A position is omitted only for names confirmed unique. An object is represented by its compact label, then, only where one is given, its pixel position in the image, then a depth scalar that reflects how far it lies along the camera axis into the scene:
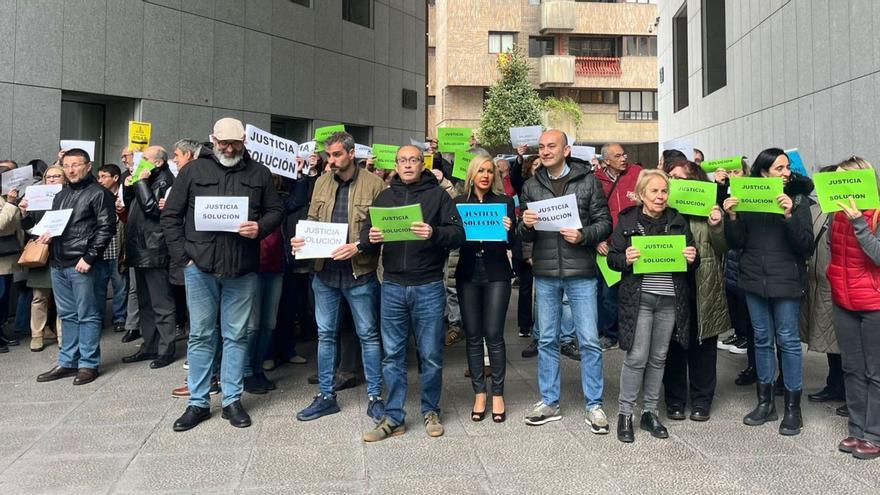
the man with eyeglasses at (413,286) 4.75
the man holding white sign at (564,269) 4.93
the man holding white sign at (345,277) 5.06
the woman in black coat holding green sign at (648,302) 4.75
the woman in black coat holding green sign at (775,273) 4.81
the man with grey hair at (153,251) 6.82
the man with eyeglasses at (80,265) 6.39
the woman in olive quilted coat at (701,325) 4.95
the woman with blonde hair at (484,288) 5.02
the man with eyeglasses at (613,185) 7.02
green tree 35.41
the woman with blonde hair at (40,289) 7.49
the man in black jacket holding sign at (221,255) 4.92
